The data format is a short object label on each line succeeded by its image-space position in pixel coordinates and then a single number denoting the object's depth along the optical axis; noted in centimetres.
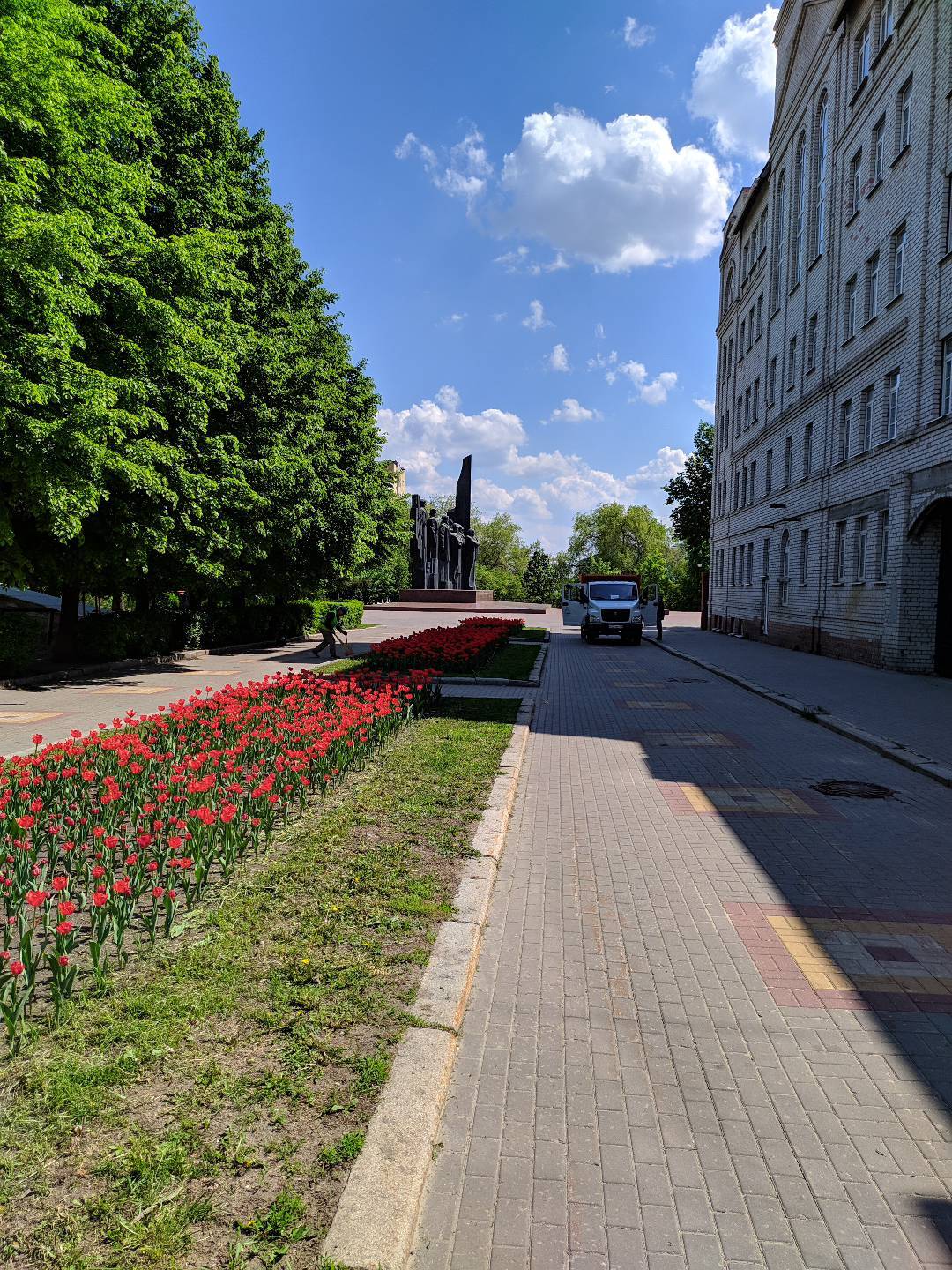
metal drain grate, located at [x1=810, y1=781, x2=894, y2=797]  797
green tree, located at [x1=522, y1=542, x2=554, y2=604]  9000
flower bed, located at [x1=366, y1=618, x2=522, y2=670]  1548
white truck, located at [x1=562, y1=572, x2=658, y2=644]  3081
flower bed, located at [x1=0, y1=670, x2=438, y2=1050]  386
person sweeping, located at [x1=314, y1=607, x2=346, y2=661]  2145
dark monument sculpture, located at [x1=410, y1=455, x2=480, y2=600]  6381
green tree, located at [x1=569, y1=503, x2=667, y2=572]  9931
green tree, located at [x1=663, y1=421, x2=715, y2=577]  6462
